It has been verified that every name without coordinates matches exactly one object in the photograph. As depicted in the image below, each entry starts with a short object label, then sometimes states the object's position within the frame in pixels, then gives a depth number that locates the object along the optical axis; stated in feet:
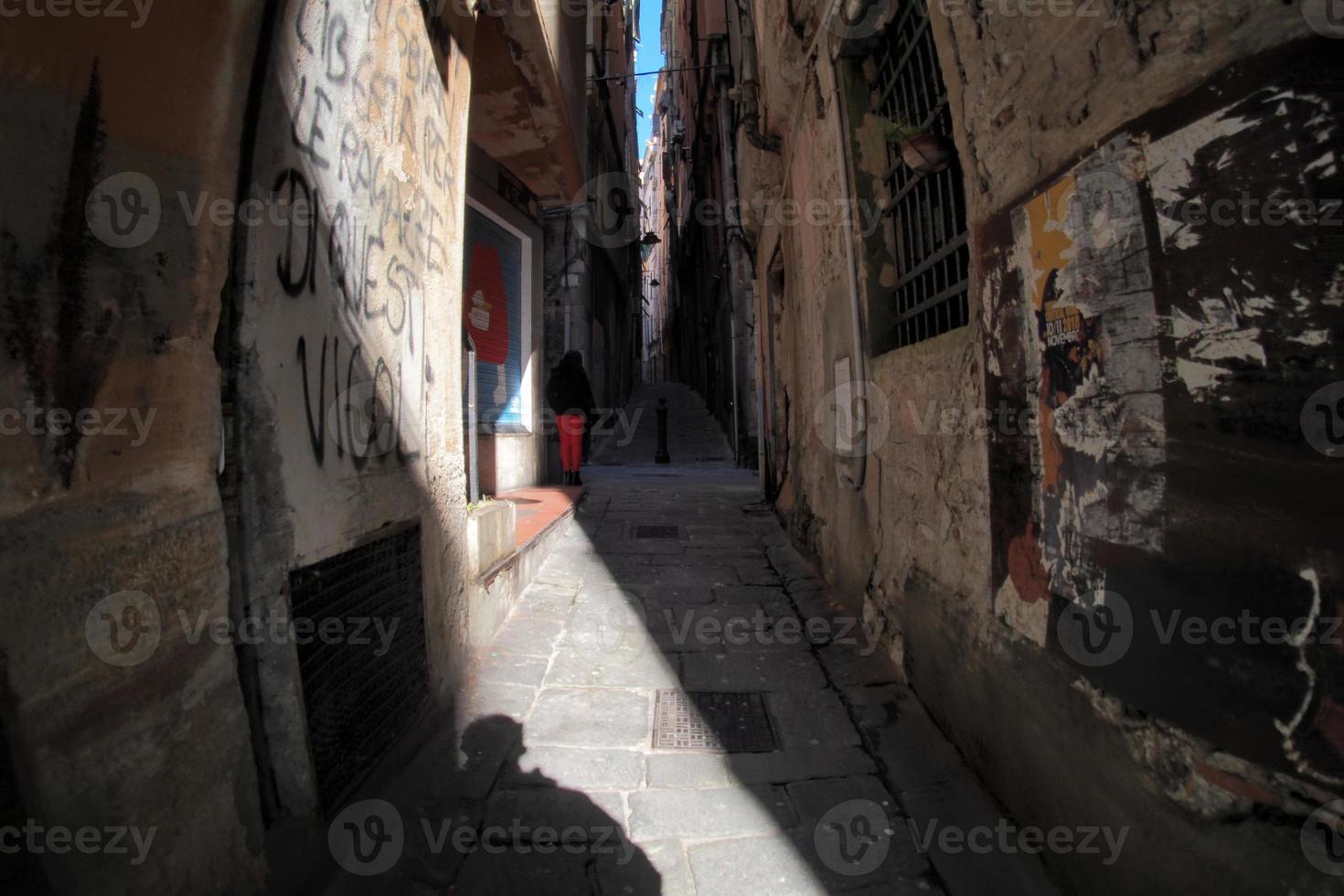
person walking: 25.34
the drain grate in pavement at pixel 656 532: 18.97
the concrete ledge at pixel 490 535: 11.14
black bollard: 43.42
